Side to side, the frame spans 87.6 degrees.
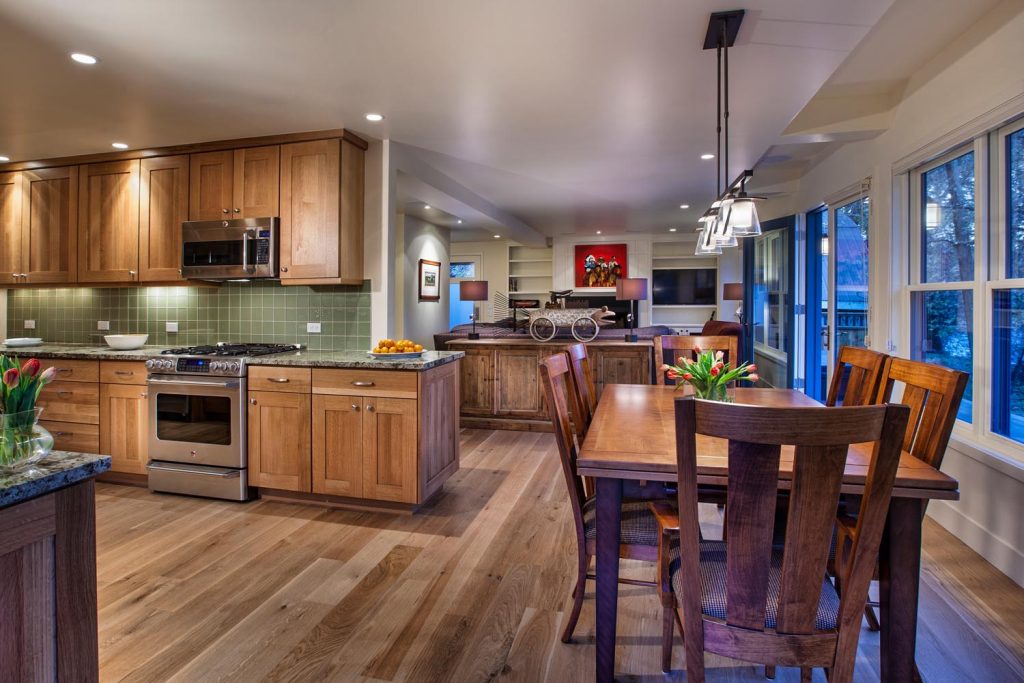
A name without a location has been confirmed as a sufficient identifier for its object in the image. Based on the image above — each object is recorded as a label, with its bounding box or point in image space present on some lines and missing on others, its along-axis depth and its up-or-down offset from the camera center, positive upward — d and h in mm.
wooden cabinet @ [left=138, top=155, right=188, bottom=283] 3818 +823
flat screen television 9438 +781
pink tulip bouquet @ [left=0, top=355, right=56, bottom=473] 1044 -175
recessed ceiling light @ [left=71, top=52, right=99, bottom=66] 2508 +1286
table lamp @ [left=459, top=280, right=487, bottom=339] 5711 +432
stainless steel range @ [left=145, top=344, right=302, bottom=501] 3213 -567
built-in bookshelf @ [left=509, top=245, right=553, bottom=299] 10062 +1138
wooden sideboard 5043 -416
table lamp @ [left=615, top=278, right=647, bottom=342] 5844 +468
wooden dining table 1331 -438
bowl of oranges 3168 -117
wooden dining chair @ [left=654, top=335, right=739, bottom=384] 3217 -76
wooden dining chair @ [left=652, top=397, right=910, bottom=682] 1025 -424
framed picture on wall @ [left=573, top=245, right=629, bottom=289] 9305 +1164
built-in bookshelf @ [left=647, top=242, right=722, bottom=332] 9531 +1170
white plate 4066 -99
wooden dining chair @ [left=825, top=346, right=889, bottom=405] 2121 -185
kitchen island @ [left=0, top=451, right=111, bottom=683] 949 -460
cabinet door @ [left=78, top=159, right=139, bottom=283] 3947 +803
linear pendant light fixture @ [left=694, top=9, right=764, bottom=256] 2199 +546
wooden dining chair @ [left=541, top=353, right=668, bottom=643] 1709 -640
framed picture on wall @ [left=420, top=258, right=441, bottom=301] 7012 +674
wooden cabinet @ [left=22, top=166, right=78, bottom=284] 4094 +814
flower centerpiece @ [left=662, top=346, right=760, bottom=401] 2047 -169
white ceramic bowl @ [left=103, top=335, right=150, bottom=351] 3750 -87
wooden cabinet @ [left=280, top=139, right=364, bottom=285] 3488 +776
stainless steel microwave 3588 +553
